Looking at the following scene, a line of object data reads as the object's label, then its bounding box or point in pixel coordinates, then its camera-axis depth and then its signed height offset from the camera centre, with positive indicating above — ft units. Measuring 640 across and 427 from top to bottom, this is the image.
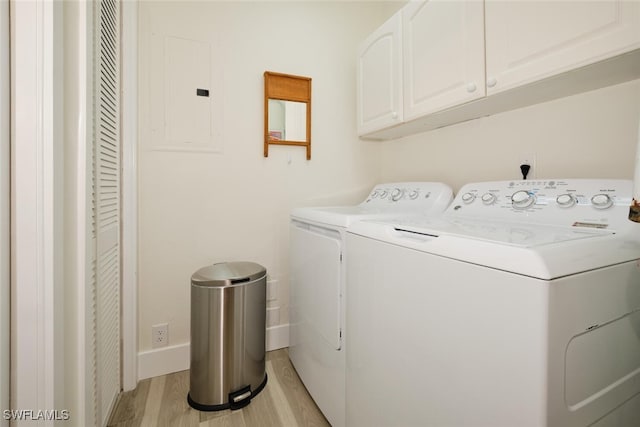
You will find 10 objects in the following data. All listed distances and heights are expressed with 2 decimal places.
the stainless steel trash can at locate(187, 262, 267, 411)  4.62 -2.13
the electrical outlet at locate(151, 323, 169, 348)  5.57 -2.47
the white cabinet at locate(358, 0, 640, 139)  2.88 +1.91
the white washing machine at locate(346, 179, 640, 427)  1.91 -0.85
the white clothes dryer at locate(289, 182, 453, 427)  4.03 -1.22
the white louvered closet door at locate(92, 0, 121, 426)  3.49 +0.04
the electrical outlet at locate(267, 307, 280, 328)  6.47 -2.43
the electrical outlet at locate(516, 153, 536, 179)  4.29 +0.71
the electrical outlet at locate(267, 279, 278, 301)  6.44 -1.83
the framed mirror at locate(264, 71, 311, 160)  6.26 +2.18
